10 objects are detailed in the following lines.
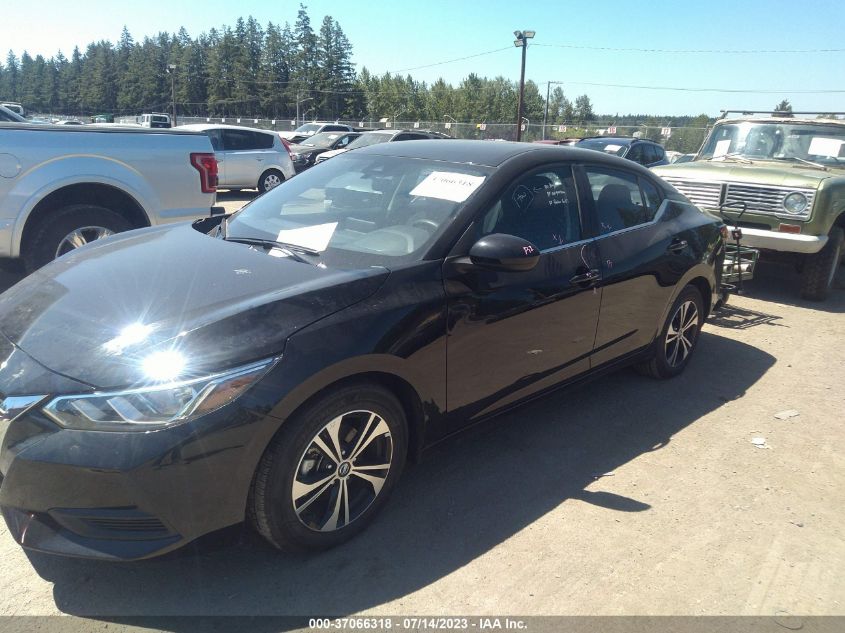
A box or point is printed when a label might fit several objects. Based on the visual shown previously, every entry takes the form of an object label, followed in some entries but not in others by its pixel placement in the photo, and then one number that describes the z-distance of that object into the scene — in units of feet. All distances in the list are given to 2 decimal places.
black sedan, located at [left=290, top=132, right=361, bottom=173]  63.57
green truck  22.45
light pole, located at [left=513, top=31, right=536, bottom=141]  83.16
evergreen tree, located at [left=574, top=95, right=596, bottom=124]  329.46
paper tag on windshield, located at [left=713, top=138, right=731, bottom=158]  28.04
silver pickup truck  17.42
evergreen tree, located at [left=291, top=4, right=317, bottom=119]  315.17
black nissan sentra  7.03
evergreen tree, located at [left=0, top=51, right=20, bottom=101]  386.93
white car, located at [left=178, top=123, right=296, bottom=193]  45.14
